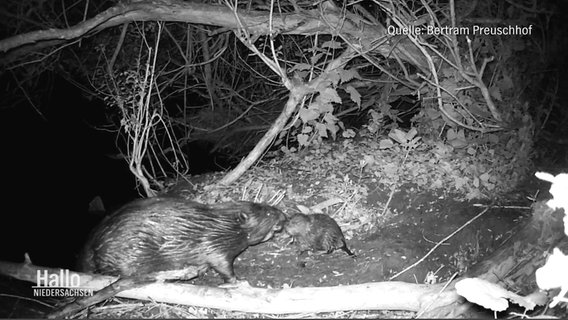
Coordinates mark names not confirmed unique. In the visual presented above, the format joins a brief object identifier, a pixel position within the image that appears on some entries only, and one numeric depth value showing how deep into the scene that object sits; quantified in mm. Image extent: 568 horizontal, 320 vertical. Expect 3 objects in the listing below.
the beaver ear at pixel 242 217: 3635
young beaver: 3791
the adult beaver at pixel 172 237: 3299
